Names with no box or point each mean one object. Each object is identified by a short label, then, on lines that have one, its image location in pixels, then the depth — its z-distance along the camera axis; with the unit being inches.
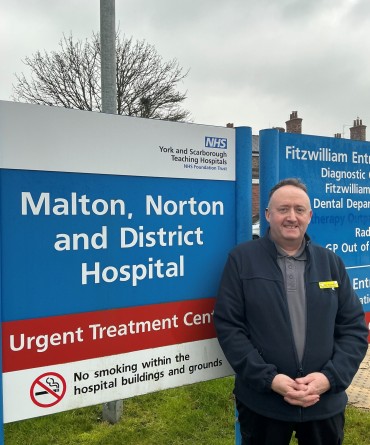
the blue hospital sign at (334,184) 109.7
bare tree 470.0
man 81.5
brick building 1231.4
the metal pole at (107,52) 150.9
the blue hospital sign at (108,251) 78.0
